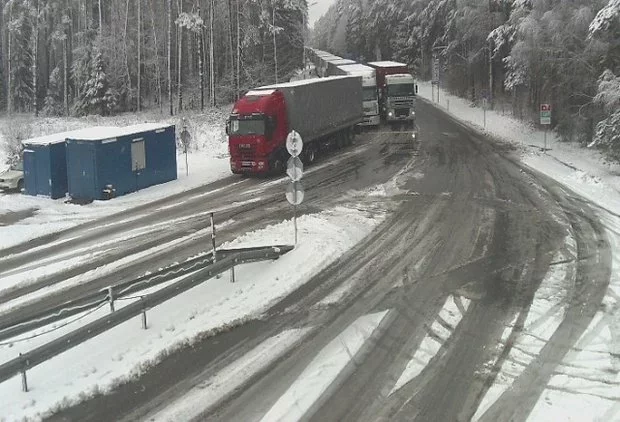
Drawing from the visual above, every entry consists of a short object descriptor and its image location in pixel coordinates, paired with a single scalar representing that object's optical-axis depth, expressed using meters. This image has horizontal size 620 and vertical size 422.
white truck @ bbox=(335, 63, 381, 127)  41.97
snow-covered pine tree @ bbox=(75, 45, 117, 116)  59.34
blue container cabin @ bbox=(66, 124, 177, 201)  22.34
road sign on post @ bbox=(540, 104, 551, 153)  30.09
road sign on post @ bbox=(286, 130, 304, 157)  15.71
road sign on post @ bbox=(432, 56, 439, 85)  69.55
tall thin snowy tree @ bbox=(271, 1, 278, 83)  57.69
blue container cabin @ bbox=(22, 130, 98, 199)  22.80
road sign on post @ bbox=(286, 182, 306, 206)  14.95
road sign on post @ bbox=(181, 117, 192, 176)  29.20
